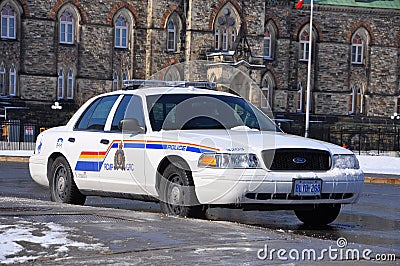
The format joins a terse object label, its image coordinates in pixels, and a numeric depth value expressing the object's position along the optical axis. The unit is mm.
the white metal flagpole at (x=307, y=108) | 45469
